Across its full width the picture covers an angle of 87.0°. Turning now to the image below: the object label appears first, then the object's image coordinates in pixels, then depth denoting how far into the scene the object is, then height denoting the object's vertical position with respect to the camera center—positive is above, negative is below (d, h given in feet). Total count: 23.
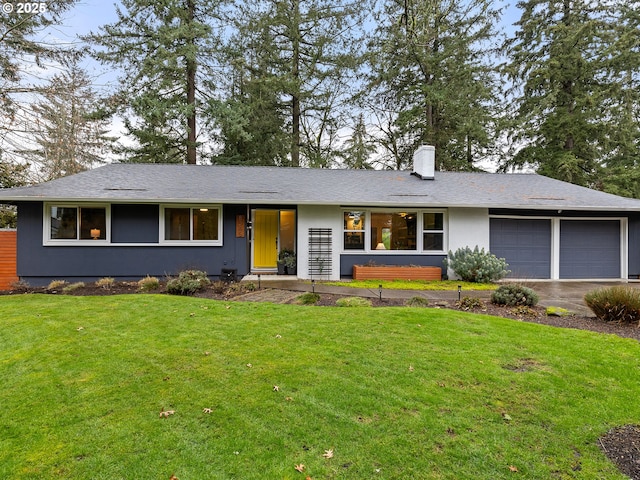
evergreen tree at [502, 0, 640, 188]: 56.90 +28.28
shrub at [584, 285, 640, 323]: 17.81 -3.25
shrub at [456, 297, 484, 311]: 21.03 -3.87
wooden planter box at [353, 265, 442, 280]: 32.58 -2.96
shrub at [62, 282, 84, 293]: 26.27 -3.88
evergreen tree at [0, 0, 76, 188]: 24.91 +14.07
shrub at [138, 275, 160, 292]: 26.63 -3.62
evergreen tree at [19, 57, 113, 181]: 24.31 +9.70
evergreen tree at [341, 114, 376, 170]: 62.75 +17.43
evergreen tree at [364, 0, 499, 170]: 56.18 +26.81
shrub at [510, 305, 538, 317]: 19.67 -4.06
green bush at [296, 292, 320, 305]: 22.18 -3.88
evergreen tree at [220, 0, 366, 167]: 55.52 +31.48
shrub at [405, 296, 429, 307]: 21.71 -3.93
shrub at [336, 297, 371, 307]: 21.29 -3.91
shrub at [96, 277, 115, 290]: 27.81 -3.66
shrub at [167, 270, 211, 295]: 25.07 -3.42
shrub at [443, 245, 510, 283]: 32.32 -2.27
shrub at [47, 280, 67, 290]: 27.72 -3.85
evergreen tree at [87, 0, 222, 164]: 49.03 +26.95
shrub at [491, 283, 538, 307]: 21.58 -3.46
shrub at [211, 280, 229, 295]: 25.77 -3.73
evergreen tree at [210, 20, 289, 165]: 52.70 +21.85
